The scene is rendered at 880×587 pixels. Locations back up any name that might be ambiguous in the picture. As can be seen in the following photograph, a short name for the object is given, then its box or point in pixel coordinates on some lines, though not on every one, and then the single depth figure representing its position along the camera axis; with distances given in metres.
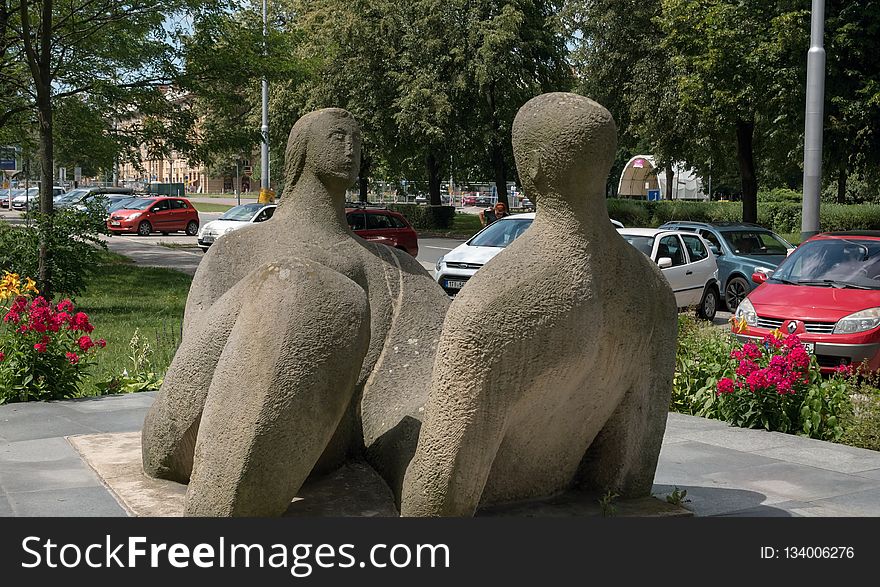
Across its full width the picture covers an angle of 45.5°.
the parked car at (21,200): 52.53
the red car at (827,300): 10.38
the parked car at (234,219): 26.59
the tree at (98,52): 17.66
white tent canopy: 57.22
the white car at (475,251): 16.09
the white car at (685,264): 16.84
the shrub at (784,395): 7.84
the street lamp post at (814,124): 15.40
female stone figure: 4.01
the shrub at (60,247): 14.05
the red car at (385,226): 24.11
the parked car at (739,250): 18.45
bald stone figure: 4.04
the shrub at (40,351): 8.55
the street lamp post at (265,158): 31.88
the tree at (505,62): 34.56
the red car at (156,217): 37.22
